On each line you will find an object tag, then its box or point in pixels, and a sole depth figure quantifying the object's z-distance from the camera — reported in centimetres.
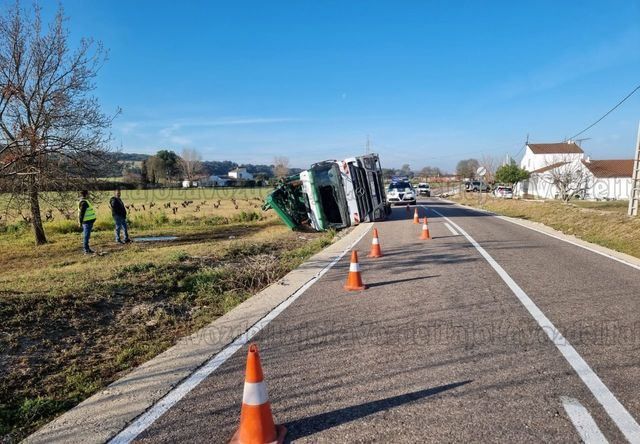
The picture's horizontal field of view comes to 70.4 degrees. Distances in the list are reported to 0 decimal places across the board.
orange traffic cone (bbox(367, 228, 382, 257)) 1045
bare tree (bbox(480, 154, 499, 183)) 8159
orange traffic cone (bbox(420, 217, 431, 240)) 1350
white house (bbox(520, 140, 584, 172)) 7188
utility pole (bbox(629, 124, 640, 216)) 1720
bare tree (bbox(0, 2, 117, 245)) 1315
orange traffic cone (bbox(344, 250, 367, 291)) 717
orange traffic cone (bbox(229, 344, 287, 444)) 286
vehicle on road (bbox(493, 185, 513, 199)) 5532
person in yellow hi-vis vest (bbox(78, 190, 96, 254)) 1285
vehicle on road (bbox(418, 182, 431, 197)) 6149
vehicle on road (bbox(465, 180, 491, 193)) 6991
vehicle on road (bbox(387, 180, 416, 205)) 3534
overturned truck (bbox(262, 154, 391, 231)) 1703
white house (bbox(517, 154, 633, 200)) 4833
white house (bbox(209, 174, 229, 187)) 11685
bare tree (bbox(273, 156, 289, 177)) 13765
